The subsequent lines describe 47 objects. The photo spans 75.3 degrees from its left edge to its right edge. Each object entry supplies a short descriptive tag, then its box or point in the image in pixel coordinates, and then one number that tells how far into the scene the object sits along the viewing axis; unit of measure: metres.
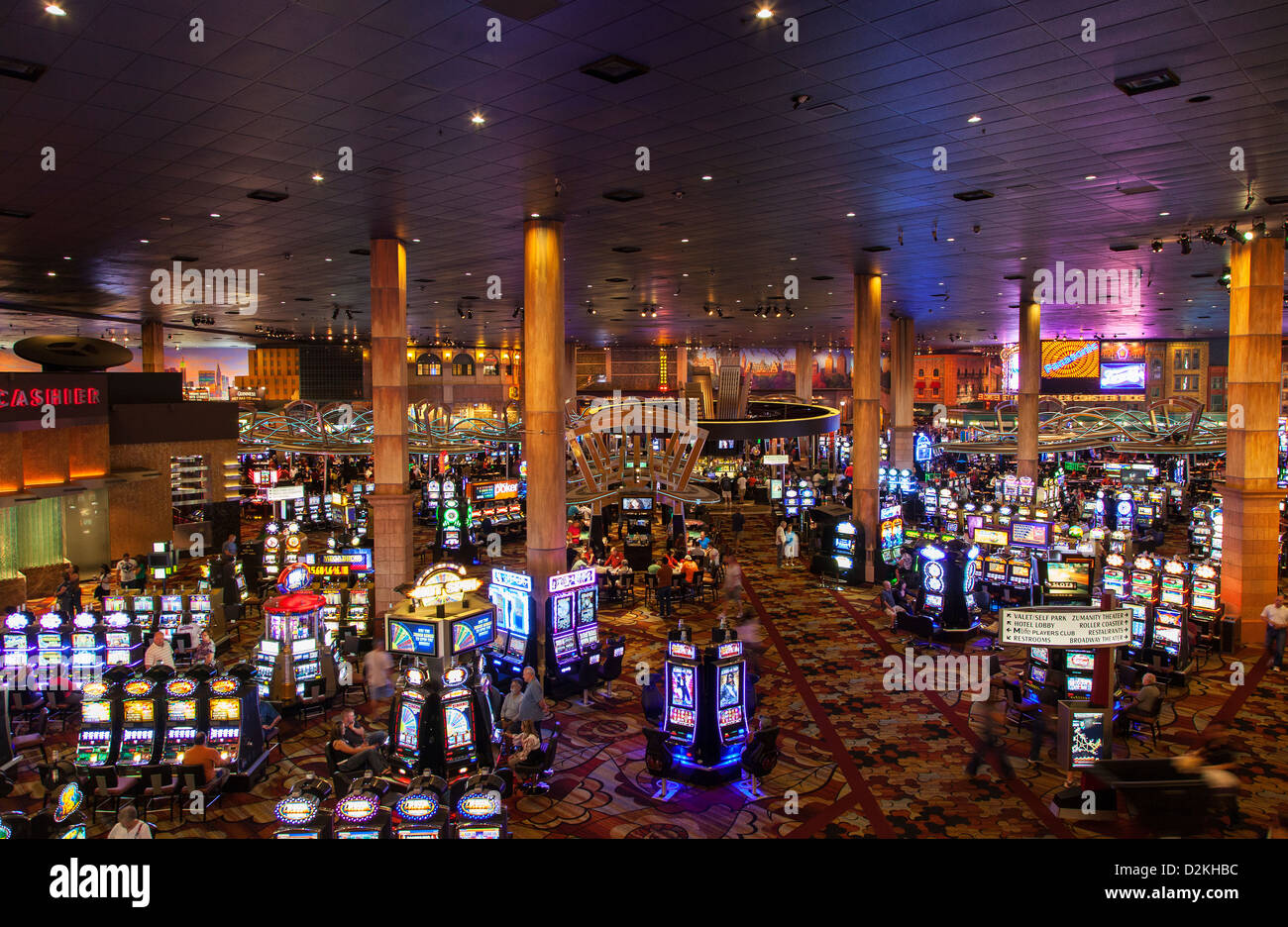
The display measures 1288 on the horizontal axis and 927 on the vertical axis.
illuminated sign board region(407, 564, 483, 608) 11.70
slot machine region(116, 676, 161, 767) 9.41
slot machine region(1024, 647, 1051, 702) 11.55
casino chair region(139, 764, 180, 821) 8.91
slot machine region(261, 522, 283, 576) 19.25
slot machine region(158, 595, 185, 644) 13.45
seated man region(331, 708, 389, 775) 8.83
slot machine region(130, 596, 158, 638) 13.52
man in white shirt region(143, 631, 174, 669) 11.16
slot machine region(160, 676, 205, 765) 9.45
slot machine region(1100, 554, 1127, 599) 15.15
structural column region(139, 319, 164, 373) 28.67
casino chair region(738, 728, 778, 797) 9.18
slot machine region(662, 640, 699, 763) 9.47
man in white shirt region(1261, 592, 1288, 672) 13.78
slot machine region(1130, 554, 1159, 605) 14.26
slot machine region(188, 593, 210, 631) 13.77
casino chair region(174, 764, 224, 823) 8.98
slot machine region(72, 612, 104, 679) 11.84
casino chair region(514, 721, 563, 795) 9.38
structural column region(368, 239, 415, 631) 15.16
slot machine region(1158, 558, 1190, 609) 14.41
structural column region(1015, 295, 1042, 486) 25.56
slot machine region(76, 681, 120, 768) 9.42
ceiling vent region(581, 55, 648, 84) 7.47
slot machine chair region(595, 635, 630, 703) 12.65
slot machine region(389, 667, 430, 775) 9.35
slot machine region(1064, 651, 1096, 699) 10.99
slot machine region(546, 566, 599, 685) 12.67
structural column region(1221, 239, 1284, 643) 14.60
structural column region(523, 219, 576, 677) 13.80
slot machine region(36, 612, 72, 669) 11.74
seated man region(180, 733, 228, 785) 9.06
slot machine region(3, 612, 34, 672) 11.48
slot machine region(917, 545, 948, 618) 15.51
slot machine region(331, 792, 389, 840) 5.98
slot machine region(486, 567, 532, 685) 12.80
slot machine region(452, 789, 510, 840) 6.11
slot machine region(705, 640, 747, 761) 9.41
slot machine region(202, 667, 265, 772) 9.59
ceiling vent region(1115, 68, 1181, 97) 7.76
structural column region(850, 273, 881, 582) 20.72
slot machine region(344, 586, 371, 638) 14.81
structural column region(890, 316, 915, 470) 31.73
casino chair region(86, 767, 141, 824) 8.99
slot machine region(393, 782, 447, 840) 6.12
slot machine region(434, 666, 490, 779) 9.41
